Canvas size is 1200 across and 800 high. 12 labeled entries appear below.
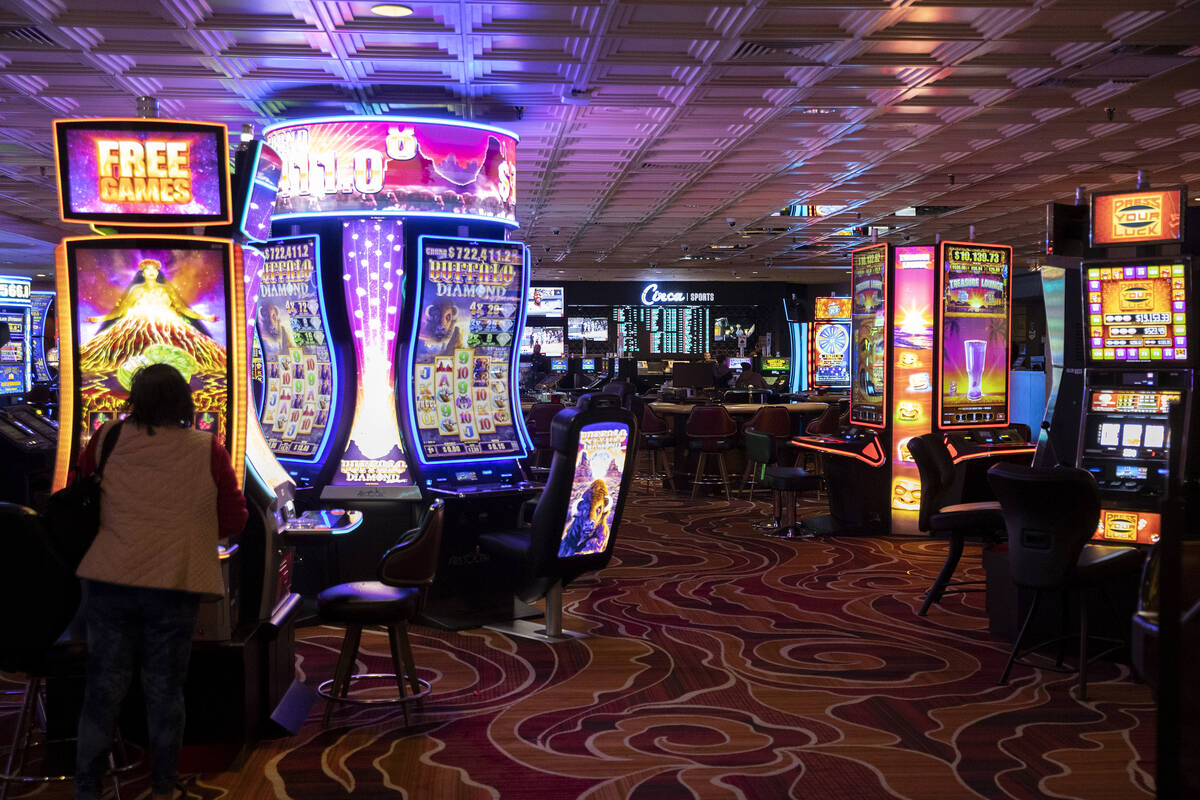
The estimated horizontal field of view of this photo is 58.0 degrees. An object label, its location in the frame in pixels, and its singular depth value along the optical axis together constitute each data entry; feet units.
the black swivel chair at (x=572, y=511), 16.19
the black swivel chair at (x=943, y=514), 18.26
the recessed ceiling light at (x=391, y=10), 17.43
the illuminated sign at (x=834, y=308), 57.47
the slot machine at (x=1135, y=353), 16.46
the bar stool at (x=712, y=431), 33.42
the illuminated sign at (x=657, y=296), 68.54
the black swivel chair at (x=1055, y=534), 14.20
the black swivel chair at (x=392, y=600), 12.69
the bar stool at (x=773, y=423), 32.14
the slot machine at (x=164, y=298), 11.66
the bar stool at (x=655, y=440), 34.99
